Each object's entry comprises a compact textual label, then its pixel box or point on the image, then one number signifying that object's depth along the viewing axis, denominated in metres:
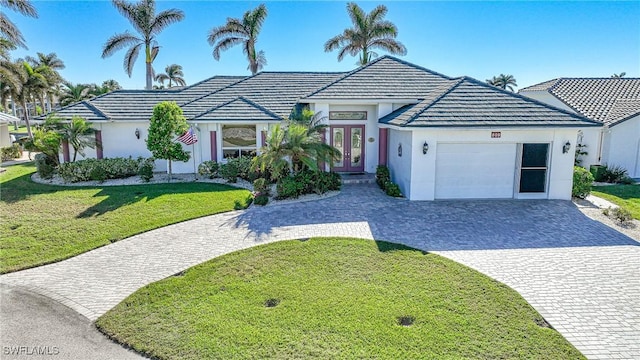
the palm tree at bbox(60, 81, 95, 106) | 43.22
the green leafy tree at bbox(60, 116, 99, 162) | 18.06
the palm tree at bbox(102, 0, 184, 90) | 26.69
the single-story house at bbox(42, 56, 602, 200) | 14.01
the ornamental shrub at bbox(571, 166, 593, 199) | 14.52
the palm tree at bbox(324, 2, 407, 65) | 30.14
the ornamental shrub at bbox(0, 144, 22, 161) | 26.95
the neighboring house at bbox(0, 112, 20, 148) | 24.08
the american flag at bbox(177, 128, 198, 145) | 17.73
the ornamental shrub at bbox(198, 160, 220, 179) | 18.62
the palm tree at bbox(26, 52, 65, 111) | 37.59
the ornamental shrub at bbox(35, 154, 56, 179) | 18.27
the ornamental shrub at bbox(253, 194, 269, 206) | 13.98
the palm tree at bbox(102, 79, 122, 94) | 60.97
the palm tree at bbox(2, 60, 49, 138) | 32.63
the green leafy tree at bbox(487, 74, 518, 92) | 74.68
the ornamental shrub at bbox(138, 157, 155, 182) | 17.67
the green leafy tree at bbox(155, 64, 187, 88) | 67.19
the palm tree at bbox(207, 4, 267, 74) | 30.92
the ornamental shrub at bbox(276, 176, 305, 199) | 14.59
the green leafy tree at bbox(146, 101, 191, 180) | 17.30
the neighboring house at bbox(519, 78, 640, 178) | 19.42
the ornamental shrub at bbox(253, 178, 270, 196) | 14.74
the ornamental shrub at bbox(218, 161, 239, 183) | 17.83
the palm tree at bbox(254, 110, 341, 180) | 14.10
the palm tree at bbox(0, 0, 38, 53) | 17.41
